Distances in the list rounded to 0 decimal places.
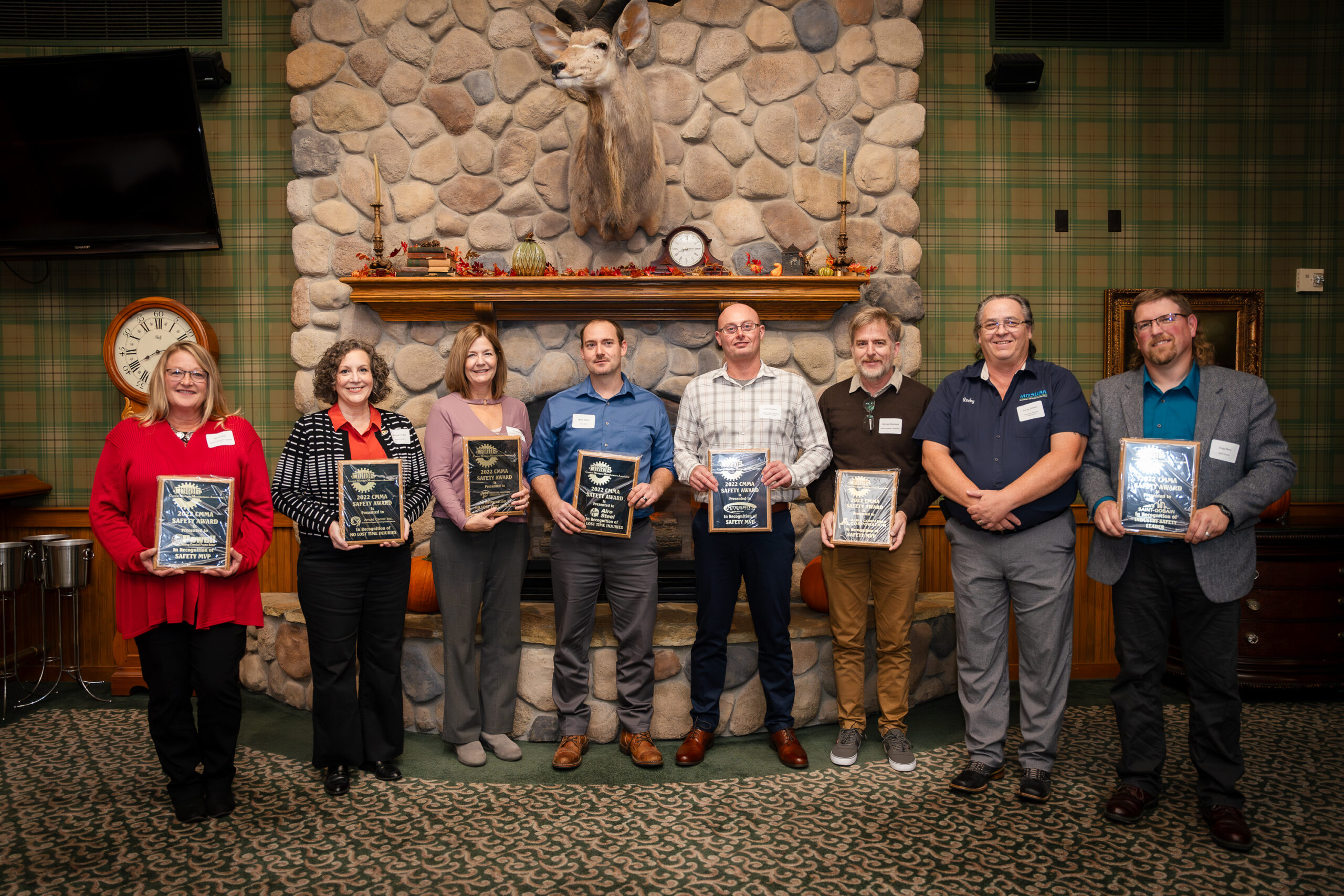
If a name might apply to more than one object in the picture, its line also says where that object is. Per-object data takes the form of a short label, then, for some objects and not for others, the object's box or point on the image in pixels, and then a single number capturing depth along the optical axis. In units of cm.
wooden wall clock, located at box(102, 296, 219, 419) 372
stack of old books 360
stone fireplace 379
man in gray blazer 226
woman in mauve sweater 272
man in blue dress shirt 279
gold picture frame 410
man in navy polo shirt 245
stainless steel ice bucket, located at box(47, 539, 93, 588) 357
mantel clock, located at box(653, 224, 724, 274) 368
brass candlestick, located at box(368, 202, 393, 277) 357
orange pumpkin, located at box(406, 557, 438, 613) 338
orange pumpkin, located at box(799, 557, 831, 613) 342
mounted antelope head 312
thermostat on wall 411
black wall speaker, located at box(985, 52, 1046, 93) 390
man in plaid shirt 276
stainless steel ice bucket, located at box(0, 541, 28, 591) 343
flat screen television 359
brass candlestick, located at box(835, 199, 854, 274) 361
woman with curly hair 255
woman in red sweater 234
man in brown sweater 274
